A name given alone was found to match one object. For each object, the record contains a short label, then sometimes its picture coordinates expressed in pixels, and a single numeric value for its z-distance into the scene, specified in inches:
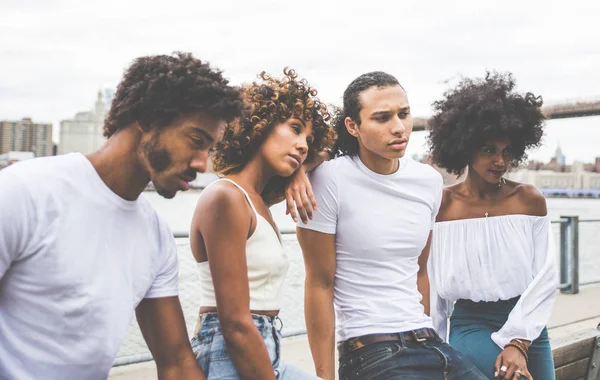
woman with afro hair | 103.3
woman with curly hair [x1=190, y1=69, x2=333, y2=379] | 69.9
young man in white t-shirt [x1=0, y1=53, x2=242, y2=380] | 58.7
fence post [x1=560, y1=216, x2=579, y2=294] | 330.0
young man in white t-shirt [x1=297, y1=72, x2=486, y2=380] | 91.2
